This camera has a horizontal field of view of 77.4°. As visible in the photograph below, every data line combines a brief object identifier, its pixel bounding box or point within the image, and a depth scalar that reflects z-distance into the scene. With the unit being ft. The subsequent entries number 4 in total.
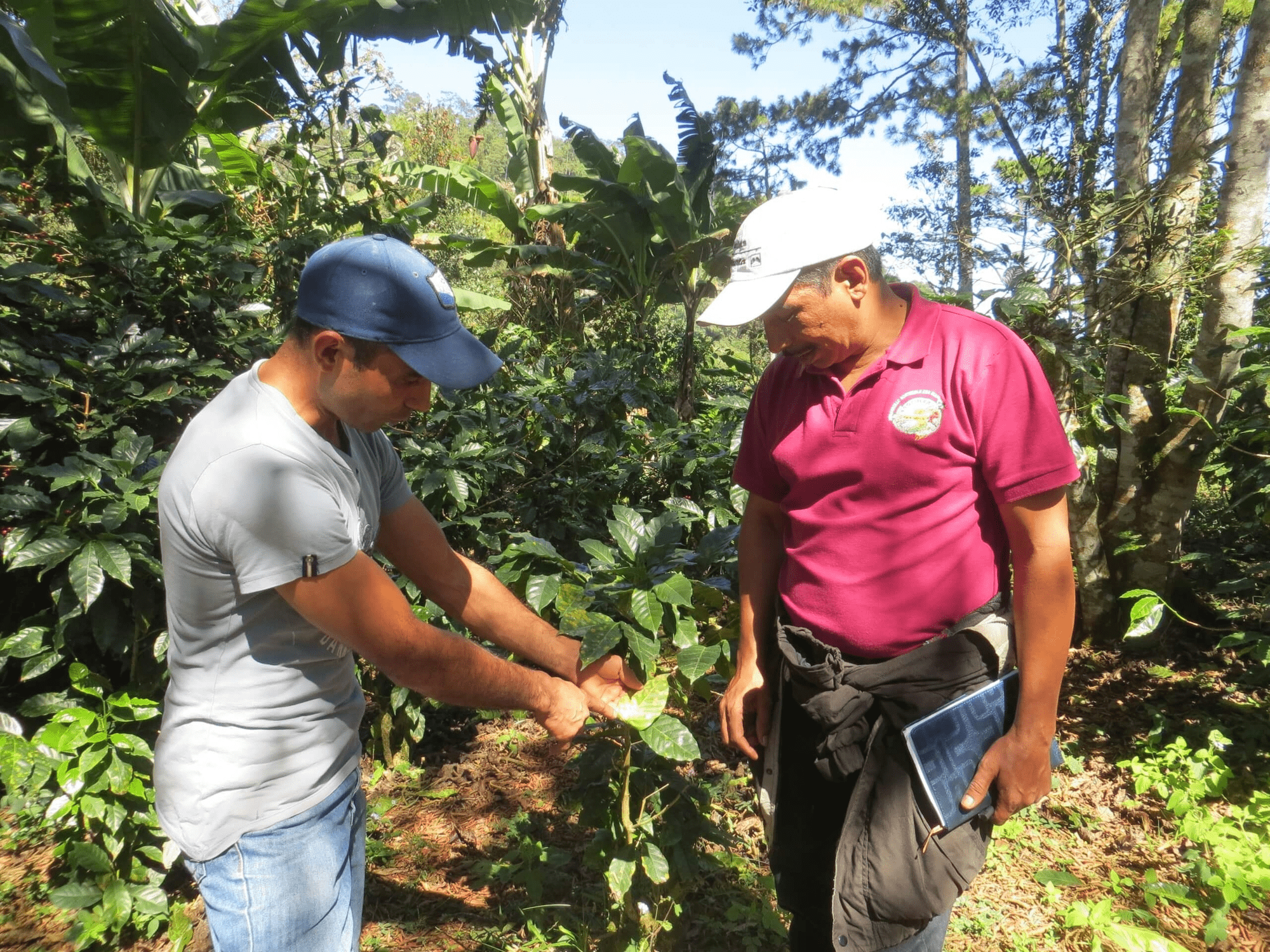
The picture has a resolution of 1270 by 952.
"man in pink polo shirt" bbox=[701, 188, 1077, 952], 5.17
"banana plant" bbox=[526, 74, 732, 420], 24.73
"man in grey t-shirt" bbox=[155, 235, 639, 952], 4.44
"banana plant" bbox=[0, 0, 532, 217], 12.83
